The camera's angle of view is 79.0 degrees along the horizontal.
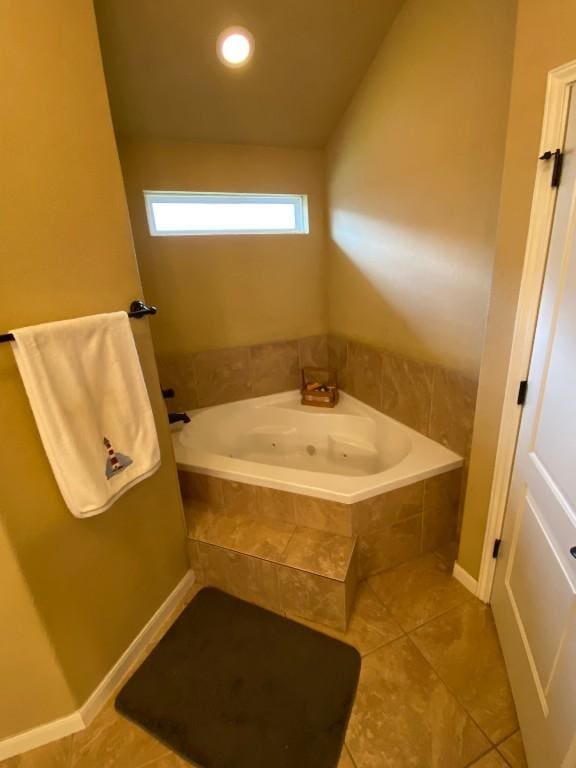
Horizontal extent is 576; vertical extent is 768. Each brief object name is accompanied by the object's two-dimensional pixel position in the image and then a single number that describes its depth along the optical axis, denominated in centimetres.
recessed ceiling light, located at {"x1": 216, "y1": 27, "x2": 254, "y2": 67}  166
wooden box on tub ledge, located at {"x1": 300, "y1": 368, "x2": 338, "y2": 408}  263
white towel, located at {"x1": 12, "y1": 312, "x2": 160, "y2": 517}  95
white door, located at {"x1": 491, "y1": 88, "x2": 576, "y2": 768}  90
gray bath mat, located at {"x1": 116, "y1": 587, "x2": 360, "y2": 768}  116
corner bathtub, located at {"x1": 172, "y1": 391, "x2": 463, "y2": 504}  168
